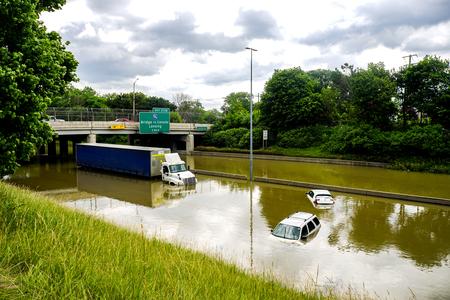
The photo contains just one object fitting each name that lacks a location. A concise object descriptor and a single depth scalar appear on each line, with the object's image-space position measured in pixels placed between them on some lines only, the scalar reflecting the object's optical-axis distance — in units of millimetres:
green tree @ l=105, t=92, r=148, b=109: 89938
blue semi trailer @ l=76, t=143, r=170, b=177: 32625
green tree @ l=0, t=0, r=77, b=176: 9242
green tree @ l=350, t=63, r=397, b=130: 45375
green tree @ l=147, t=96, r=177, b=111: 93969
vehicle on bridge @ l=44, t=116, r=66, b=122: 45547
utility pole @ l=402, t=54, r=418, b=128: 46281
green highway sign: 51625
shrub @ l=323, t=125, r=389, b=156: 43812
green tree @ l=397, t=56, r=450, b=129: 41656
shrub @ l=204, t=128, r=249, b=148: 61312
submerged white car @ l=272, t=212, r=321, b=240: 16312
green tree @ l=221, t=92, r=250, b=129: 66688
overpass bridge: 46219
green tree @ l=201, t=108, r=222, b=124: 74081
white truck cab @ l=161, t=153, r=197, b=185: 30594
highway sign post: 53297
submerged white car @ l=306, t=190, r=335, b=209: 23453
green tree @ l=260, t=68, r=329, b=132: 56844
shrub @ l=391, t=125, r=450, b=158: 39406
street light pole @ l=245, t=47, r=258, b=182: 31239
